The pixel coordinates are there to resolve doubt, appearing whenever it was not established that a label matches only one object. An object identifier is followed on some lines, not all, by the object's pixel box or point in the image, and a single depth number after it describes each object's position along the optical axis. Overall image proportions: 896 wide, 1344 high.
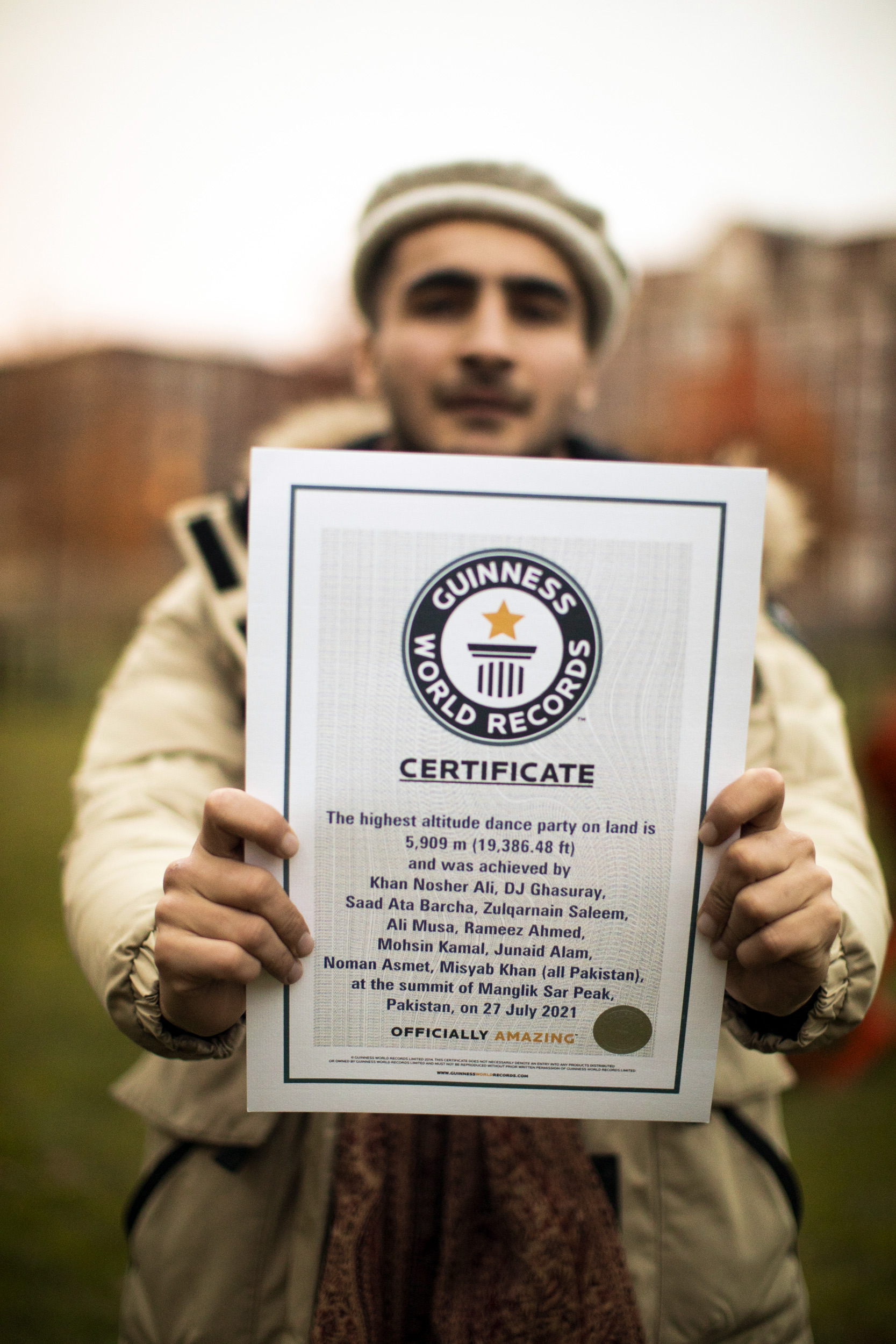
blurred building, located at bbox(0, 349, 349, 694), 15.84
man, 0.92
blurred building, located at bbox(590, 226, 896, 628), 15.38
